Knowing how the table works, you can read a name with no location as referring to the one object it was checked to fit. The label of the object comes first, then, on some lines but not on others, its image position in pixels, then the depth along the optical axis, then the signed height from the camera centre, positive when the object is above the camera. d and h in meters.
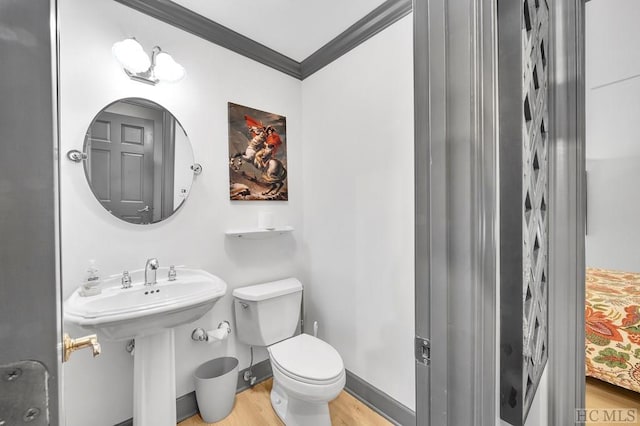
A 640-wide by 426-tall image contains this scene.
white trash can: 1.55 -1.06
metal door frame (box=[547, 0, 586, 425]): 1.00 +0.01
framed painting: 1.84 +0.42
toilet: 1.34 -0.81
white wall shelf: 1.78 -0.14
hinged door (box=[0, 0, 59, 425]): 0.24 +0.00
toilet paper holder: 1.60 -0.73
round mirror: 1.40 +0.29
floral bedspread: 1.58 -0.76
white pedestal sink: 1.09 -0.46
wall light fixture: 1.38 +0.81
